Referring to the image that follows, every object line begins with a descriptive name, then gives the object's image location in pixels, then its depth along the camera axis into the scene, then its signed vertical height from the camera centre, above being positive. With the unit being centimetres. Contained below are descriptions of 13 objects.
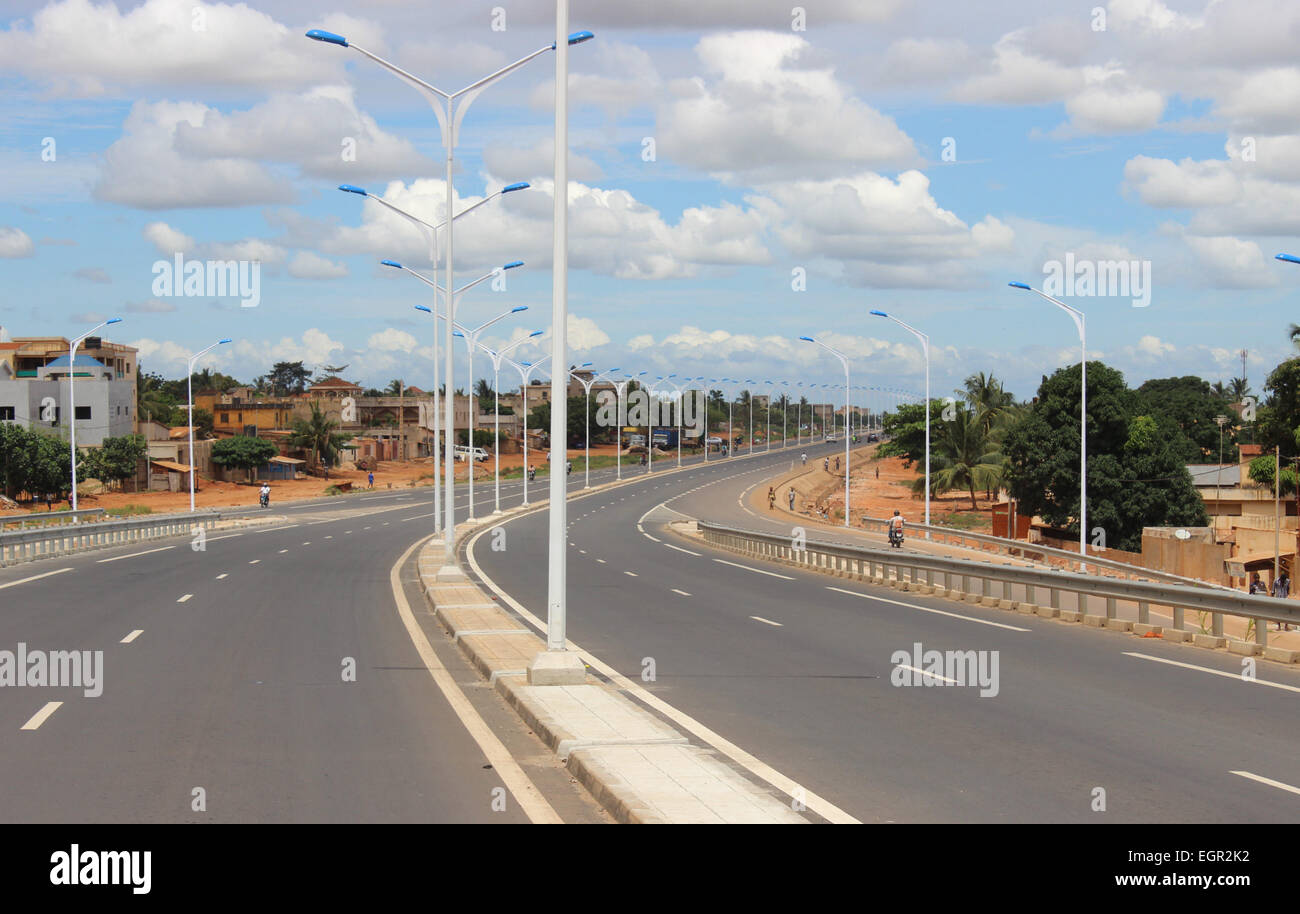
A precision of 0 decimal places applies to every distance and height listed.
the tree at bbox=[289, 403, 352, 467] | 11431 -176
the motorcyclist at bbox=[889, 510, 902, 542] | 4559 -394
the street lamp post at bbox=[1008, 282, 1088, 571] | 4134 +162
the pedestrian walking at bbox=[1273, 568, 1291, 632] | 3572 -480
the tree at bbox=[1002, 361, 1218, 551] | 5572 -211
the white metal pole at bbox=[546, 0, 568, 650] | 1311 +112
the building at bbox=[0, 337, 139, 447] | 8994 +165
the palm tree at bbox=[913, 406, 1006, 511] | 9125 -265
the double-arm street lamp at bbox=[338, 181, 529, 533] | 3366 +479
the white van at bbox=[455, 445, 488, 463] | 14175 -411
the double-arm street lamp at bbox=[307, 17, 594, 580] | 2572 +597
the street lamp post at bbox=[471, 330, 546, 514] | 6994 +302
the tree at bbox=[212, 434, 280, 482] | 10162 -287
